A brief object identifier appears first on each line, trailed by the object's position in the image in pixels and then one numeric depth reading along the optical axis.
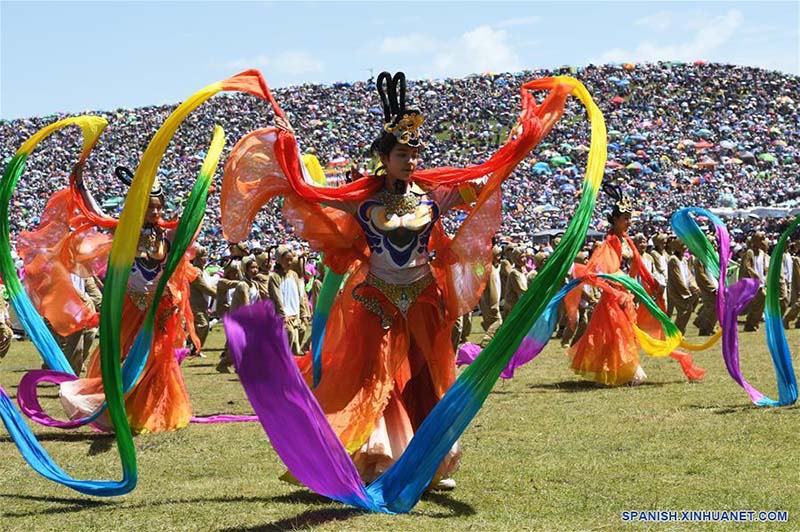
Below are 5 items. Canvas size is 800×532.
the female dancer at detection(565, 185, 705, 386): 12.38
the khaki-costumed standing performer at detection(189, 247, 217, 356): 17.23
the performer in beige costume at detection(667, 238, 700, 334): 19.42
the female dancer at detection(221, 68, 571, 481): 6.90
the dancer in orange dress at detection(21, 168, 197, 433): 9.76
